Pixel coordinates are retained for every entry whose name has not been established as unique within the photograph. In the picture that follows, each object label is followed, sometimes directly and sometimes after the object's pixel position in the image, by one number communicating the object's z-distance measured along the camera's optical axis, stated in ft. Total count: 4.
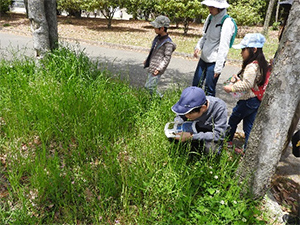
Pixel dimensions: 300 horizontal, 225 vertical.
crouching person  7.47
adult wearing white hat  10.50
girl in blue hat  8.43
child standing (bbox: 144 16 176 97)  11.94
